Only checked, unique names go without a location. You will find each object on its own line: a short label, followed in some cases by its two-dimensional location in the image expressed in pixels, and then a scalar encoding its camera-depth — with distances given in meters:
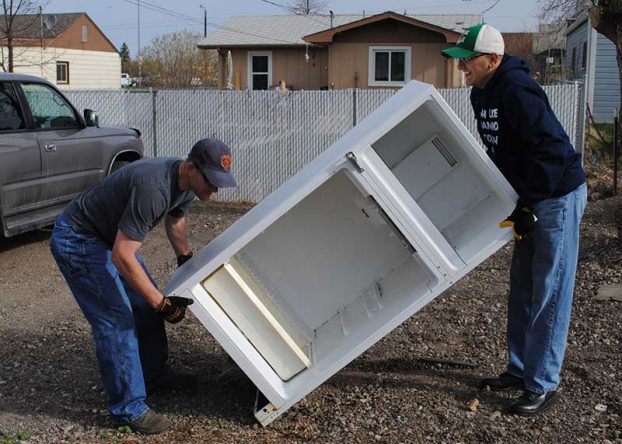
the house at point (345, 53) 22.11
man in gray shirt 3.59
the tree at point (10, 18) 16.05
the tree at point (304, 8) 59.16
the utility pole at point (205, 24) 62.36
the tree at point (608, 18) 10.64
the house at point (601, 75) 23.31
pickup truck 7.78
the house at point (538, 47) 35.72
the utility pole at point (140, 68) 43.91
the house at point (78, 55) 36.94
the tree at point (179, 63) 35.50
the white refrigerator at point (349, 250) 3.67
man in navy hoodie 3.73
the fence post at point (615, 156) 10.54
